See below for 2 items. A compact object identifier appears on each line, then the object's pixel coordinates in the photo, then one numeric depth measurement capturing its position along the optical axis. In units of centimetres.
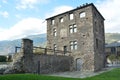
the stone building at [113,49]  2788
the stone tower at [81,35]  1458
